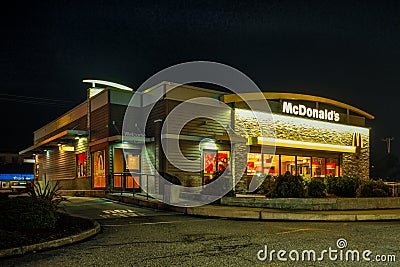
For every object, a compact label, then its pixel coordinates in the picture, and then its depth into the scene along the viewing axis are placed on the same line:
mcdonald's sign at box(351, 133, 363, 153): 30.95
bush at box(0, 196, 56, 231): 9.36
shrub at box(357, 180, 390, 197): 16.12
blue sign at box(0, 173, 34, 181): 65.71
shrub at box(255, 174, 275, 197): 19.88
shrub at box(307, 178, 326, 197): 15.87
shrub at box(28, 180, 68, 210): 11.08
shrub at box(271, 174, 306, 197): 15.68
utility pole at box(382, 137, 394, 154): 77.49
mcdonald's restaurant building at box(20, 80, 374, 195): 22.95
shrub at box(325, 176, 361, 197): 17.19
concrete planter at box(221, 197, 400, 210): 14.69
